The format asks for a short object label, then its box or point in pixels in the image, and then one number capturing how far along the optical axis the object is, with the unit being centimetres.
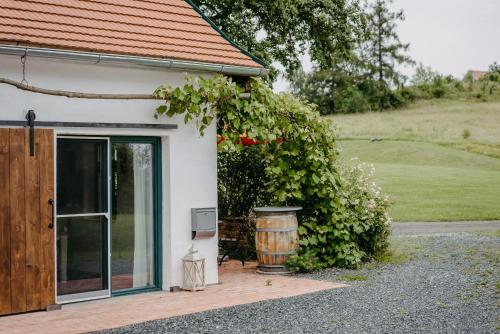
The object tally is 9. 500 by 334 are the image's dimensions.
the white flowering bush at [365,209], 1242
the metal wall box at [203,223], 1042
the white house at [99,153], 862
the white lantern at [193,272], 1023
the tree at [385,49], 7019
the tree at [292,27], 2008
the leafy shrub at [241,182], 1327
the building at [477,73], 10559
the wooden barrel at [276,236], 1173
